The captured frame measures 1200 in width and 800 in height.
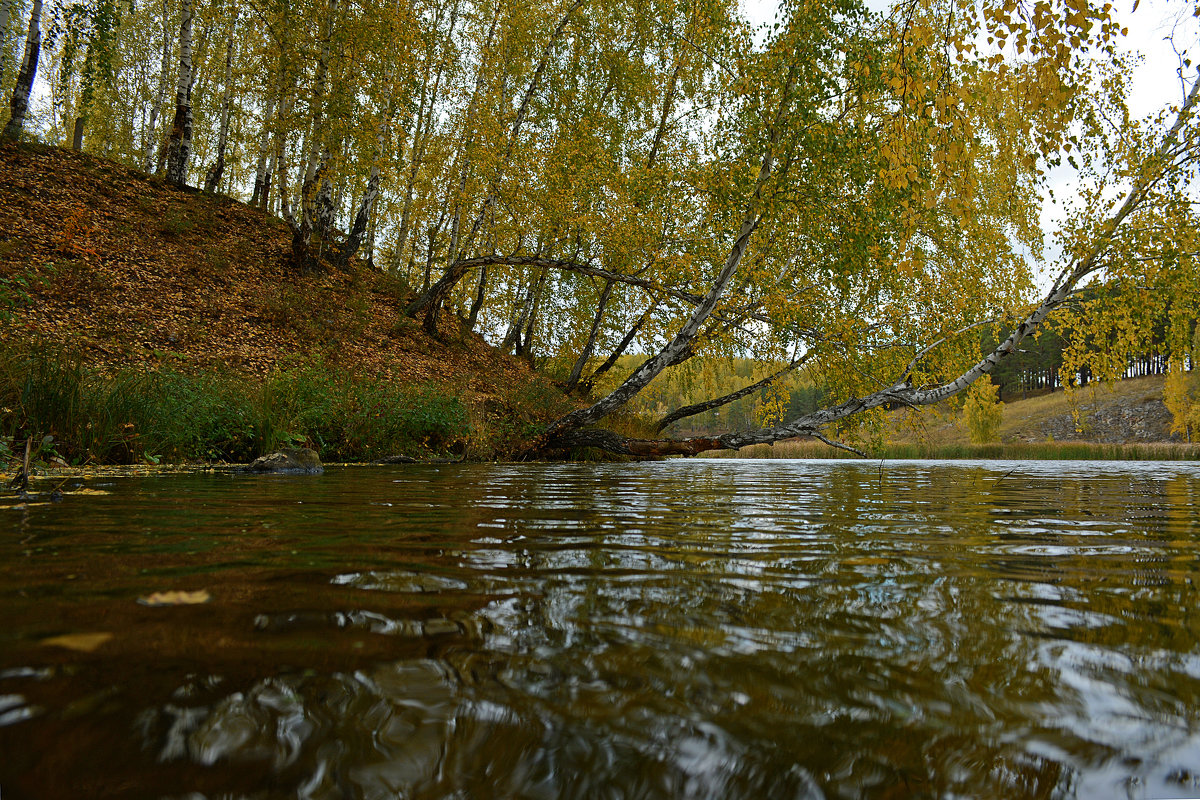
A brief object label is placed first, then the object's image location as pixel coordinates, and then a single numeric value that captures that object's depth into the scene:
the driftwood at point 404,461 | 10.27
